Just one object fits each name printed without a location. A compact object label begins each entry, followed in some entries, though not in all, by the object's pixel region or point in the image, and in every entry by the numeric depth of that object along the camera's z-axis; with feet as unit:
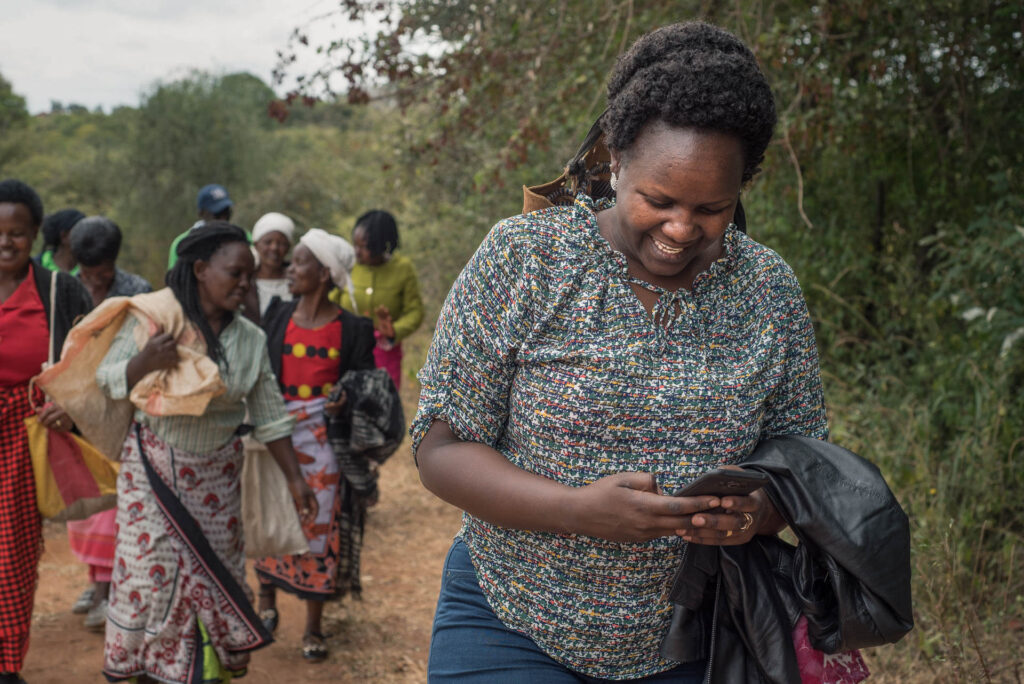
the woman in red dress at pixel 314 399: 18.12
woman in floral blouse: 6.23
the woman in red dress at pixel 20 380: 14.48
